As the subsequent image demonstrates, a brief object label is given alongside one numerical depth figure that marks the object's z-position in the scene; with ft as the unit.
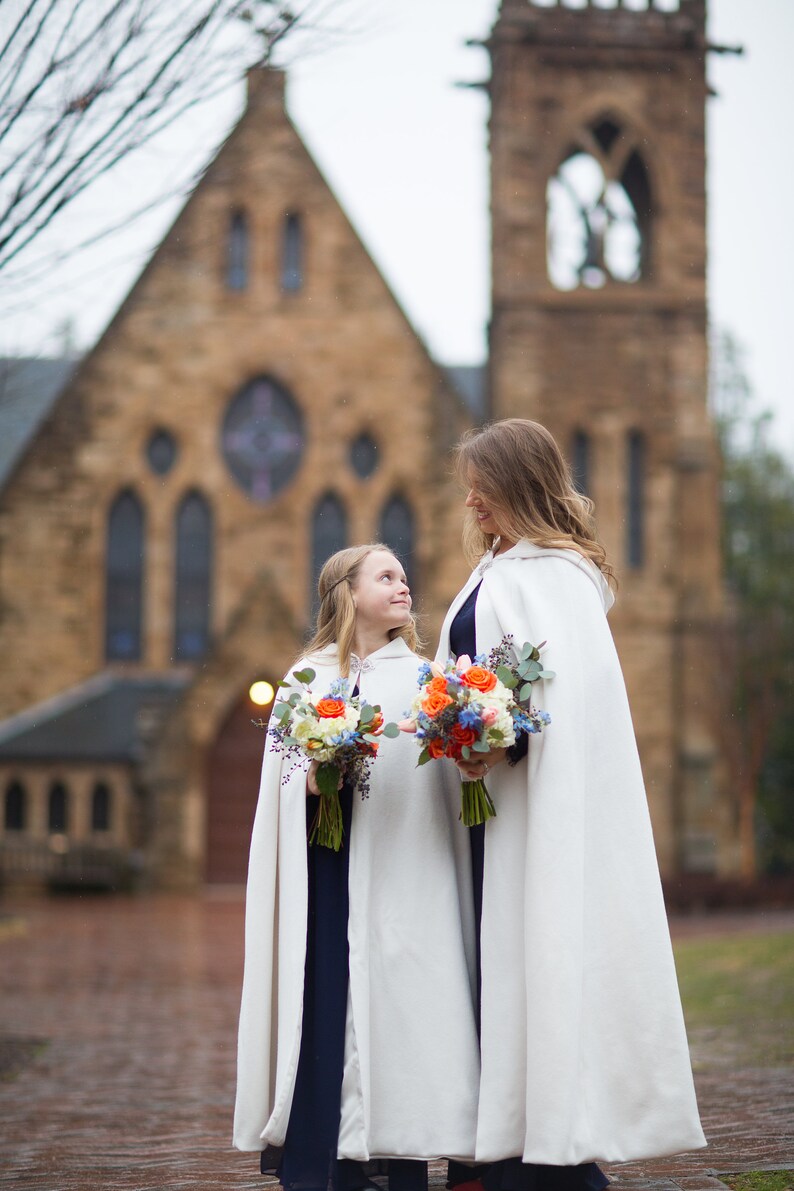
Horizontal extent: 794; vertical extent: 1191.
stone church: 82.94
